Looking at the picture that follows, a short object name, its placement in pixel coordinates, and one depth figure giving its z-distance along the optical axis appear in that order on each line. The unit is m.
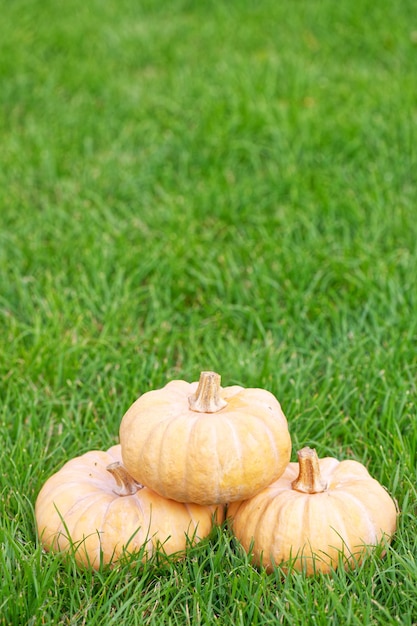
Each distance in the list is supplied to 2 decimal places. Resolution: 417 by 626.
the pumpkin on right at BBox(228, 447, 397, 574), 2.42
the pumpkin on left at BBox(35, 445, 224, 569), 2.46
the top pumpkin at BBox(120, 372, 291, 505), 2.42
